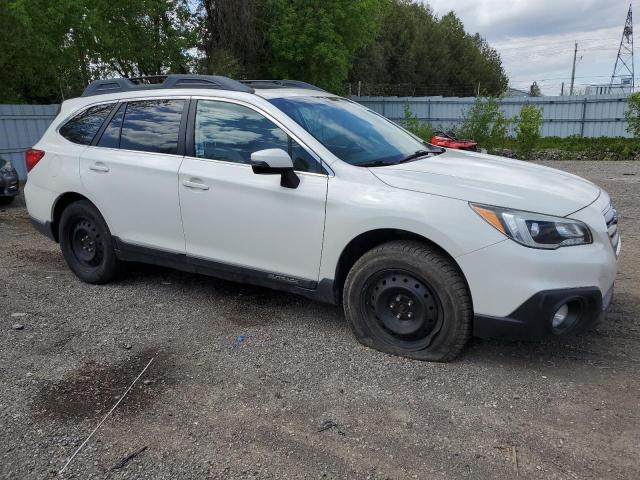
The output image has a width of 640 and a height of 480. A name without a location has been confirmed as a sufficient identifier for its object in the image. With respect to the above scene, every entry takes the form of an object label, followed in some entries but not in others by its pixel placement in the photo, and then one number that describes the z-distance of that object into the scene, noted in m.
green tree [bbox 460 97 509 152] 18.38
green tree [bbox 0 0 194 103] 12.35
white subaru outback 3.16
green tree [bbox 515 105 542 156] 18.61
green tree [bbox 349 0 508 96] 38.44
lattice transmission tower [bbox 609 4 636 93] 51.28
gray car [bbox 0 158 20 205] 9.03
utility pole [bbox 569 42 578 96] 42.31
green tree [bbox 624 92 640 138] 19.19
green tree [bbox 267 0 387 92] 24.19
